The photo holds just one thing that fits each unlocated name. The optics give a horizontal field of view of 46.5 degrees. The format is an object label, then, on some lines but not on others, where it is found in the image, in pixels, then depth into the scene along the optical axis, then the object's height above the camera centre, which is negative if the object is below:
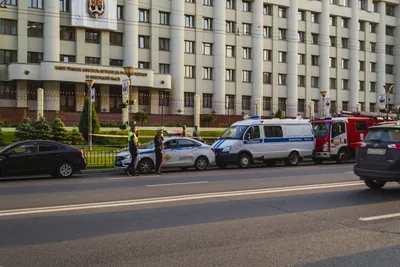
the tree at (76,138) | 30.36 +0.15
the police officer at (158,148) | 17.64 -0.32
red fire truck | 22.80 +0.00
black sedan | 15.62 -0.64
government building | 42.34 +9.28
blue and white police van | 20.20 -0.17
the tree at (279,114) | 46.03 +2.45
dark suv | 10.86 -0.42
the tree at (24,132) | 29.05 +0.54
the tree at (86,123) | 32.56 +1.21
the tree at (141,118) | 39.97 +1.88
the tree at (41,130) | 29.16 +0.67
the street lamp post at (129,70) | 25.53 +3.86
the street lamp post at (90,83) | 25.93 +3.20
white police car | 18.06 -0.64
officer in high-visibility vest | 17.14 -0.38
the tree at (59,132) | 29.70 +0.54
